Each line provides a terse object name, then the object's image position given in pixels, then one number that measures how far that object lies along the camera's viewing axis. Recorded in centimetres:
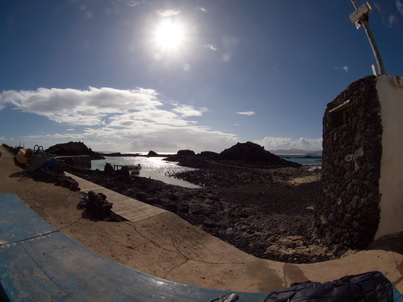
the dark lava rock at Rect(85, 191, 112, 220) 552
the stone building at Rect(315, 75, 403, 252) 396
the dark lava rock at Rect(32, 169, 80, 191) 733
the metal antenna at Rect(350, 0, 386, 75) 446
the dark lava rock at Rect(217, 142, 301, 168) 4691
